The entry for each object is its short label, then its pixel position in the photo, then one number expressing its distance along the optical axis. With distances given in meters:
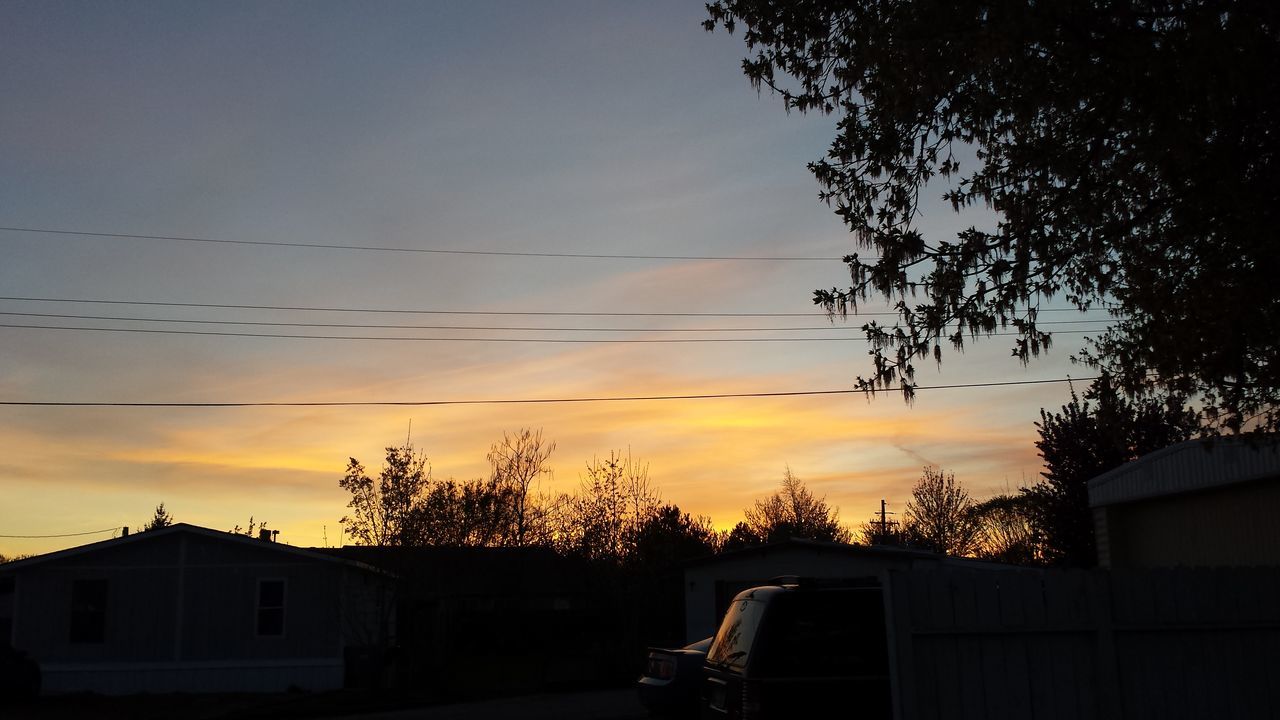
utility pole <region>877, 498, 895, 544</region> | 56.97
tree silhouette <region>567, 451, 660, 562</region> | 33.09
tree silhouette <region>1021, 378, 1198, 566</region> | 34.38
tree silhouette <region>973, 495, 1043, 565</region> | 49.81
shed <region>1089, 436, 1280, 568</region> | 14.41
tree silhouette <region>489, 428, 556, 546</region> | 32.91
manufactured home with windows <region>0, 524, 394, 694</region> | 26.73
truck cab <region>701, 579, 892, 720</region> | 8.62
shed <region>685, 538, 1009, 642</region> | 25.89
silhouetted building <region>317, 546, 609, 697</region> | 26.58
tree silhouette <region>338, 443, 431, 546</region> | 26.39
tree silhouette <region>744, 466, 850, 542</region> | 54.69
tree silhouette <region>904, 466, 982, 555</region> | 54.47
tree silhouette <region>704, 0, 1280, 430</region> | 8.92
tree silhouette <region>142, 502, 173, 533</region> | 61.00
